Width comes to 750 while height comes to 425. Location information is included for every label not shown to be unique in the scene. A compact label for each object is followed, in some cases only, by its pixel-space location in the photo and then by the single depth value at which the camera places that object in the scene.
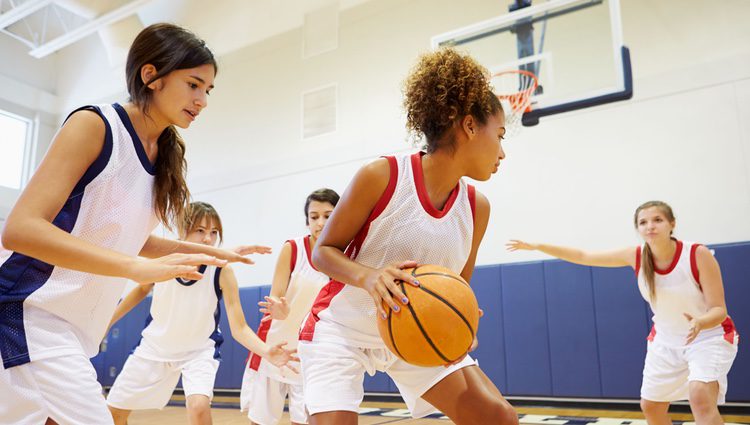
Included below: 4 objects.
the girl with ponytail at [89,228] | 1.39
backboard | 5.28
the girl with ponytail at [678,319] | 3.41
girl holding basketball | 1.79
